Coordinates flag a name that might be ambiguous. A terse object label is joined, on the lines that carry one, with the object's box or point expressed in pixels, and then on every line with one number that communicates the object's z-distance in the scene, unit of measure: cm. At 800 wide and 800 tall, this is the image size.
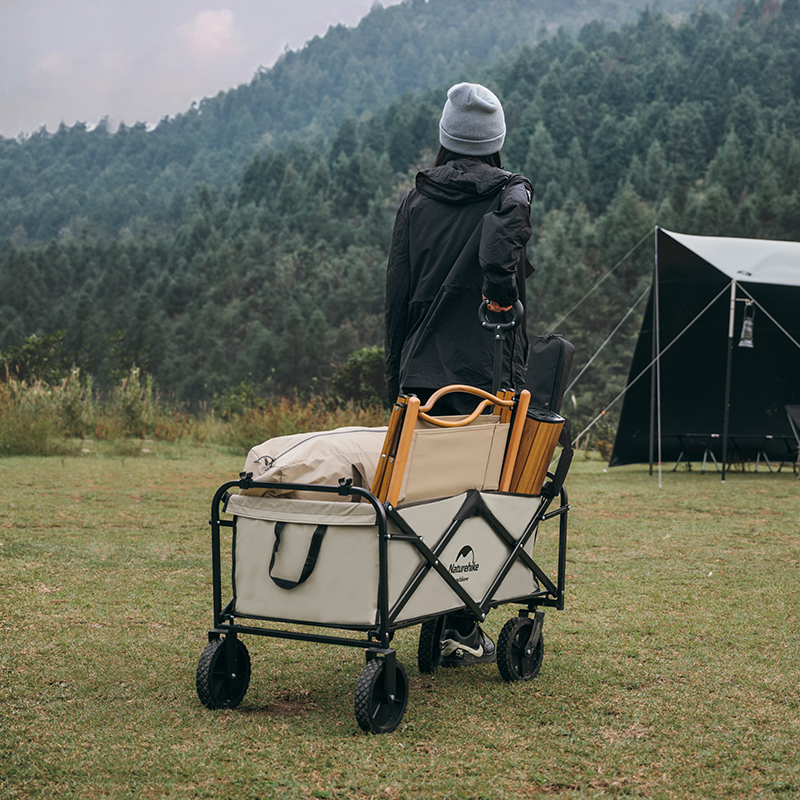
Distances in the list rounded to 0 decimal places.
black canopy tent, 1021
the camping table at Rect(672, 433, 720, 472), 1047
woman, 294
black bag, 306
